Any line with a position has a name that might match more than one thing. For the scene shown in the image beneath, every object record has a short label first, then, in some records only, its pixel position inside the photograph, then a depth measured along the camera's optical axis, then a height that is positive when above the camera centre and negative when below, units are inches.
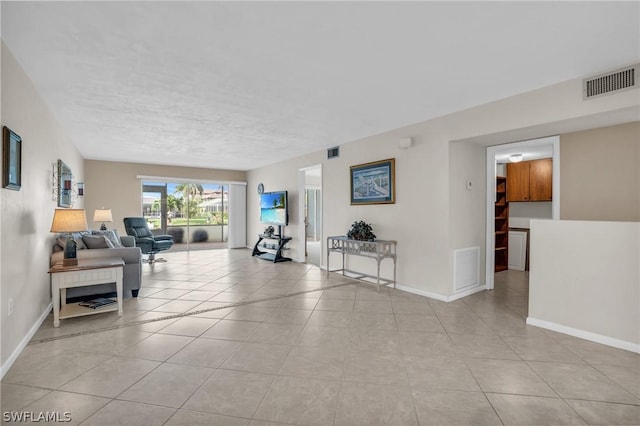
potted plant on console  179.8 -11.9
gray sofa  138.4 -28.6
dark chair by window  254.5 -23.3
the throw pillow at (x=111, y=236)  181.4 -15.3
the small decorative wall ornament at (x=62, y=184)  150.9 +15.0
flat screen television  268.1 +3.9
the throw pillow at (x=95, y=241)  154.8 -15.7
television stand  268.4 -34.2
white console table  169.3 -22.9
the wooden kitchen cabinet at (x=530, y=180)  213.2 +24.3
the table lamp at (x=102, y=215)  240.8 -2.8
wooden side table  117.3 -28.1
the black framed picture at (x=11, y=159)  81.9 +15.0
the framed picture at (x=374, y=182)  177.2 +19.0
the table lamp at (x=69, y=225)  123.6 -5.6
